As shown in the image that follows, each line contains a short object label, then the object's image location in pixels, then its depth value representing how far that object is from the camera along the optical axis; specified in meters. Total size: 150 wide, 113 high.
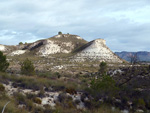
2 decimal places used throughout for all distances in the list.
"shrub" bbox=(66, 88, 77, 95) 12.71
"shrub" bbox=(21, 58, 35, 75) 23.83
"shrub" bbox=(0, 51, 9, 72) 22.66
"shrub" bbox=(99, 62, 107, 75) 35.83
